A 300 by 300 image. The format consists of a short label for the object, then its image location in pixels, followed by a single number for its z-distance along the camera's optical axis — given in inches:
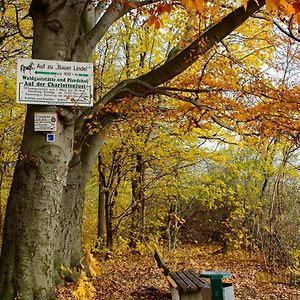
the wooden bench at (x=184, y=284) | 241.9
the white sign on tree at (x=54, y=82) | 201.0
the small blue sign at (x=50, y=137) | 209.9
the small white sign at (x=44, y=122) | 210.1
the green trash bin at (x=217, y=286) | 185.9
